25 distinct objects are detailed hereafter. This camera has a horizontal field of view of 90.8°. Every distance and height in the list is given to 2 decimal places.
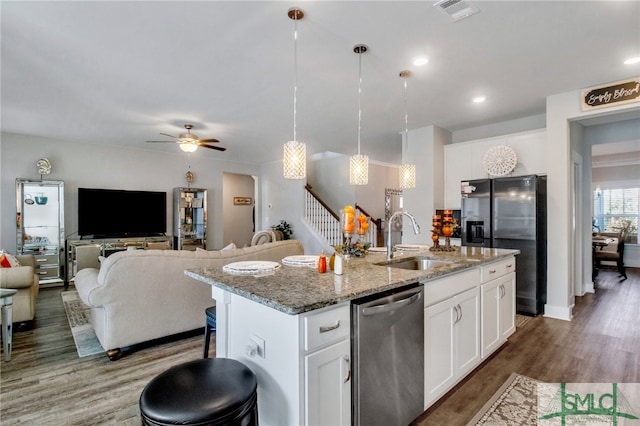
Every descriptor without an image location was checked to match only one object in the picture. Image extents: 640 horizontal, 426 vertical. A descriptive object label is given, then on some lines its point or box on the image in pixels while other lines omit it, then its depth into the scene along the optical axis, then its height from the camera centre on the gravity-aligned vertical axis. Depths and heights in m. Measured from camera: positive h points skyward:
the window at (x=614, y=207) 7.39 +0.17
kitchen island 1.36 -0.60
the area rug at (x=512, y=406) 1.95 -1.27
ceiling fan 4.78 +1.11
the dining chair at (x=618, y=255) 6.07 -0.80
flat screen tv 6.06 +0.03
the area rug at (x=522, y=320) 3.62 -1.27
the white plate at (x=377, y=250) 3.15 -0.36
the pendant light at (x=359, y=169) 2.96 +0.43
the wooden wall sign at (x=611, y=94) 3.35 +1.32
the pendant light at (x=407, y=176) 3.39 +0.41
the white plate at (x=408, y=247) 3.26 -0.35
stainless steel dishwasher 1.54 -0.76
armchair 3.18 -0.85
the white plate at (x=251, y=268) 2.02 -0.36
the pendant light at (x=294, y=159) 2.41 +0.43
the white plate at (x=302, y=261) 2.31 -0.35
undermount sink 2.64 -0.43
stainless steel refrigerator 3.87 -0.16
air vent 2.14 +1.44
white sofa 2.73 -0.73
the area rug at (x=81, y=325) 2.99 -1.26
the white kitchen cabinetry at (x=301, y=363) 1.34 -0.68
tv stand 5.66 -0.63
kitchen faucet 2.65 -0.16
